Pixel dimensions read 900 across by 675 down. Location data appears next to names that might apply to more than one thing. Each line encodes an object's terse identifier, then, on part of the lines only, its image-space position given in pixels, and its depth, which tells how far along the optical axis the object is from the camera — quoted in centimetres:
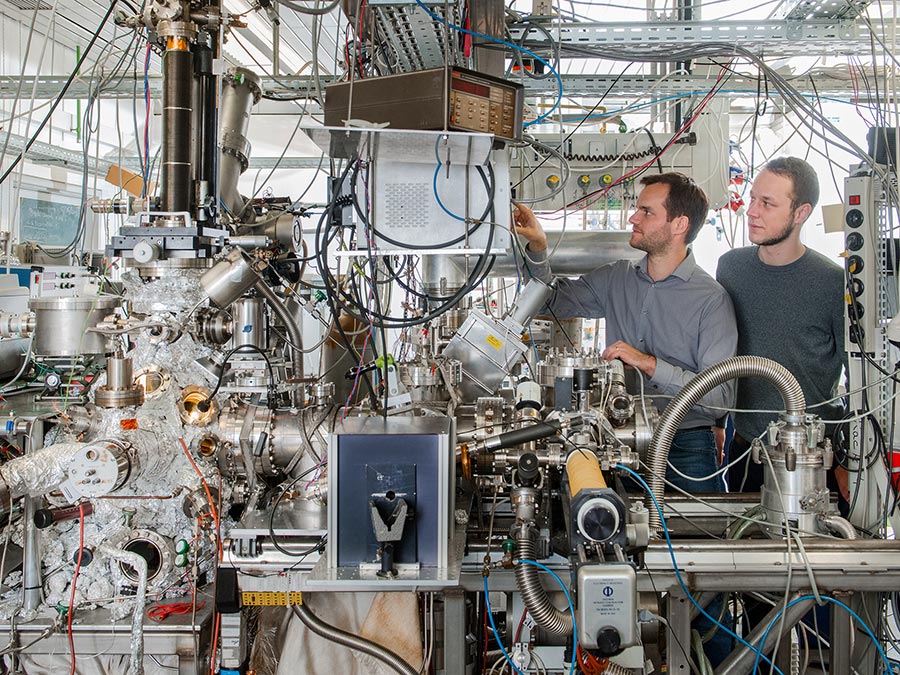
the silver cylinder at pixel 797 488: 161
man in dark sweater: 227
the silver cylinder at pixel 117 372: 164
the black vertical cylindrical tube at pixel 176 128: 195
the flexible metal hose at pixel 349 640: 150
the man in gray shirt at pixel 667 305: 222
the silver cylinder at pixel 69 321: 224
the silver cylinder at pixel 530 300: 234
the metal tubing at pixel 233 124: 242
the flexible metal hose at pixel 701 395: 162
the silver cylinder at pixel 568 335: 379
